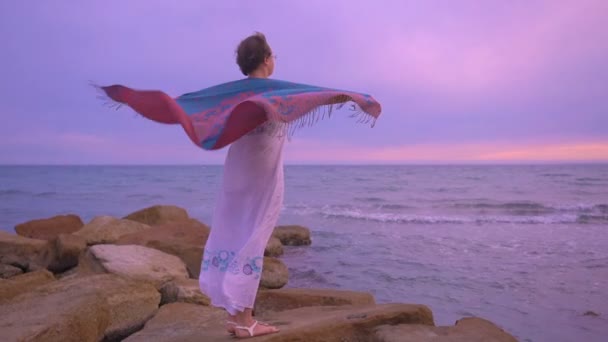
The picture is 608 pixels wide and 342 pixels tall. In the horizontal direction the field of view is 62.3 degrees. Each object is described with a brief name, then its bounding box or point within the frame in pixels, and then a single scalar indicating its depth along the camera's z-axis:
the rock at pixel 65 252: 7.35
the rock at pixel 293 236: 11.55
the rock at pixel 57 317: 3.29
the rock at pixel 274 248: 10.00
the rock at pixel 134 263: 5.63
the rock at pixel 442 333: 3.18
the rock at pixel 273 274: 6.75
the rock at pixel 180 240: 7.20
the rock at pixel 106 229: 8.70
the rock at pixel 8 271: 7.40
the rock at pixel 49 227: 10.44
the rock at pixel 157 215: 11.07
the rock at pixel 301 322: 3.33
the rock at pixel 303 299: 4.80
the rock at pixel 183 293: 4.99
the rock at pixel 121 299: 4.32
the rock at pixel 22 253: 7.70
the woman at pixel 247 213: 3.16
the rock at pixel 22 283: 4.87
